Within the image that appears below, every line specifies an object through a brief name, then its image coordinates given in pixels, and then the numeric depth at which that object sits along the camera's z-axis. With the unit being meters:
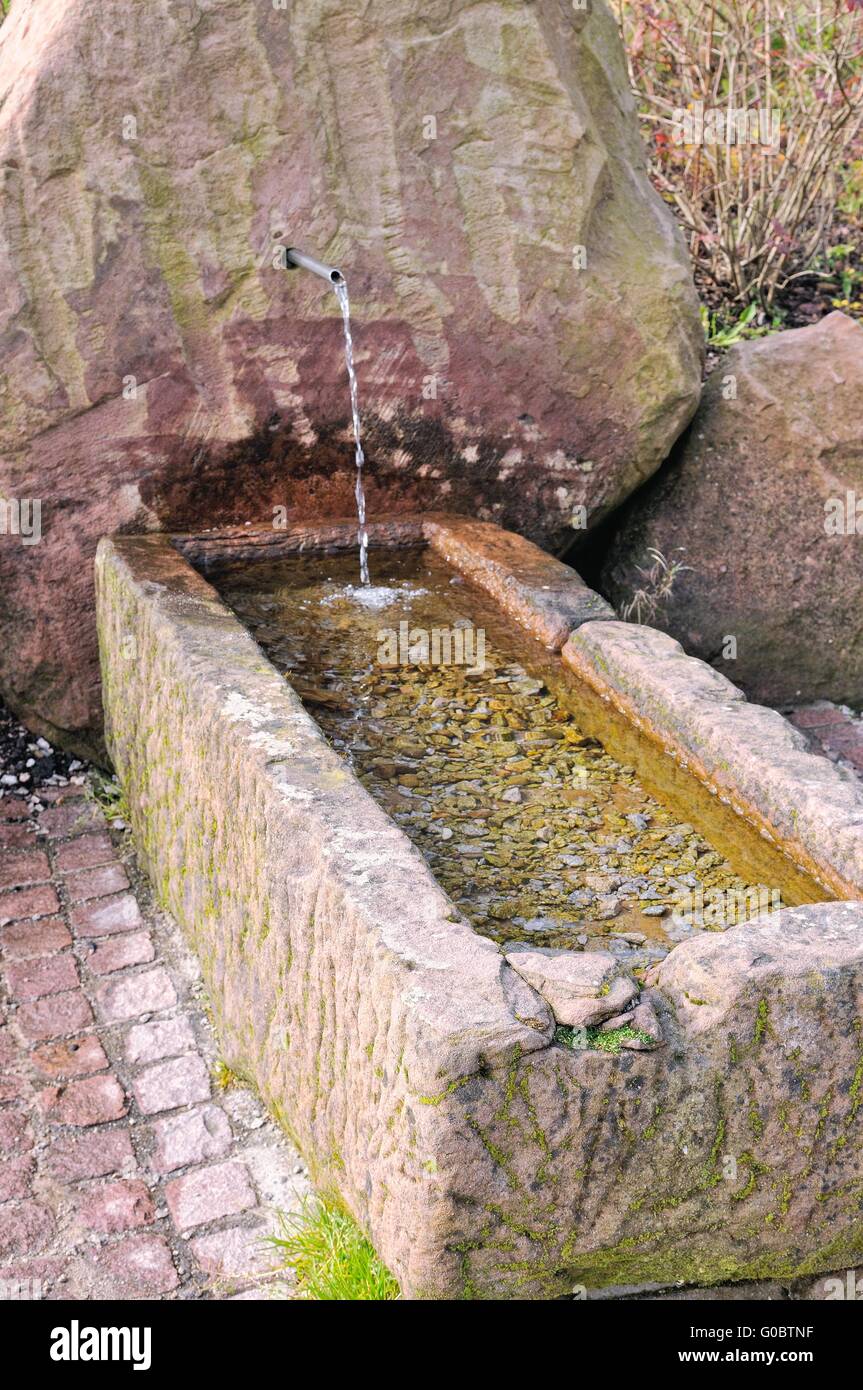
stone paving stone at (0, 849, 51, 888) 3.74
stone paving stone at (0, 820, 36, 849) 3.88
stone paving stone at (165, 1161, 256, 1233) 2.73
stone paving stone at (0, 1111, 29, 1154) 2.89
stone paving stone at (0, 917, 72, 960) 3.47
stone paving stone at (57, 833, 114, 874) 3.82
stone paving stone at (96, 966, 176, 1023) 3.28
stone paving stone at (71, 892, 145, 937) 3.57
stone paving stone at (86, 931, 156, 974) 3.43
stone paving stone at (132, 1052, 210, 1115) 3.02
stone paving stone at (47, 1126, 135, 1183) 2.83
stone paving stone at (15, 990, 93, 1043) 3.21
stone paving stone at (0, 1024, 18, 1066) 3.12
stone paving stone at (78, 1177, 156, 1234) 2.71
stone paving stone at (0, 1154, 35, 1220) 2.77
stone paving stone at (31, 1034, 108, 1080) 3.09
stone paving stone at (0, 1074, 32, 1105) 3.02
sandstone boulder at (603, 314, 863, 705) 4.49
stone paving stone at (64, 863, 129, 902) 3.70
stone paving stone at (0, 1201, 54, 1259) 2.63
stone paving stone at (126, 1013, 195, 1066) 3.15
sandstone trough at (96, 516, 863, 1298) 2.14
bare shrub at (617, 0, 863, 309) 5.92
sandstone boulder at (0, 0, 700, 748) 3.77
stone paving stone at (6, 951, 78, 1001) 3.34
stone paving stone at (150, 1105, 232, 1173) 2.87
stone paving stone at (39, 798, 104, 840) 3.96
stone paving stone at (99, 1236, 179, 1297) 2.56
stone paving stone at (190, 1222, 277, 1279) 2.60
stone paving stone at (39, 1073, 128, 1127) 2.96
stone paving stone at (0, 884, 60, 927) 3.60
